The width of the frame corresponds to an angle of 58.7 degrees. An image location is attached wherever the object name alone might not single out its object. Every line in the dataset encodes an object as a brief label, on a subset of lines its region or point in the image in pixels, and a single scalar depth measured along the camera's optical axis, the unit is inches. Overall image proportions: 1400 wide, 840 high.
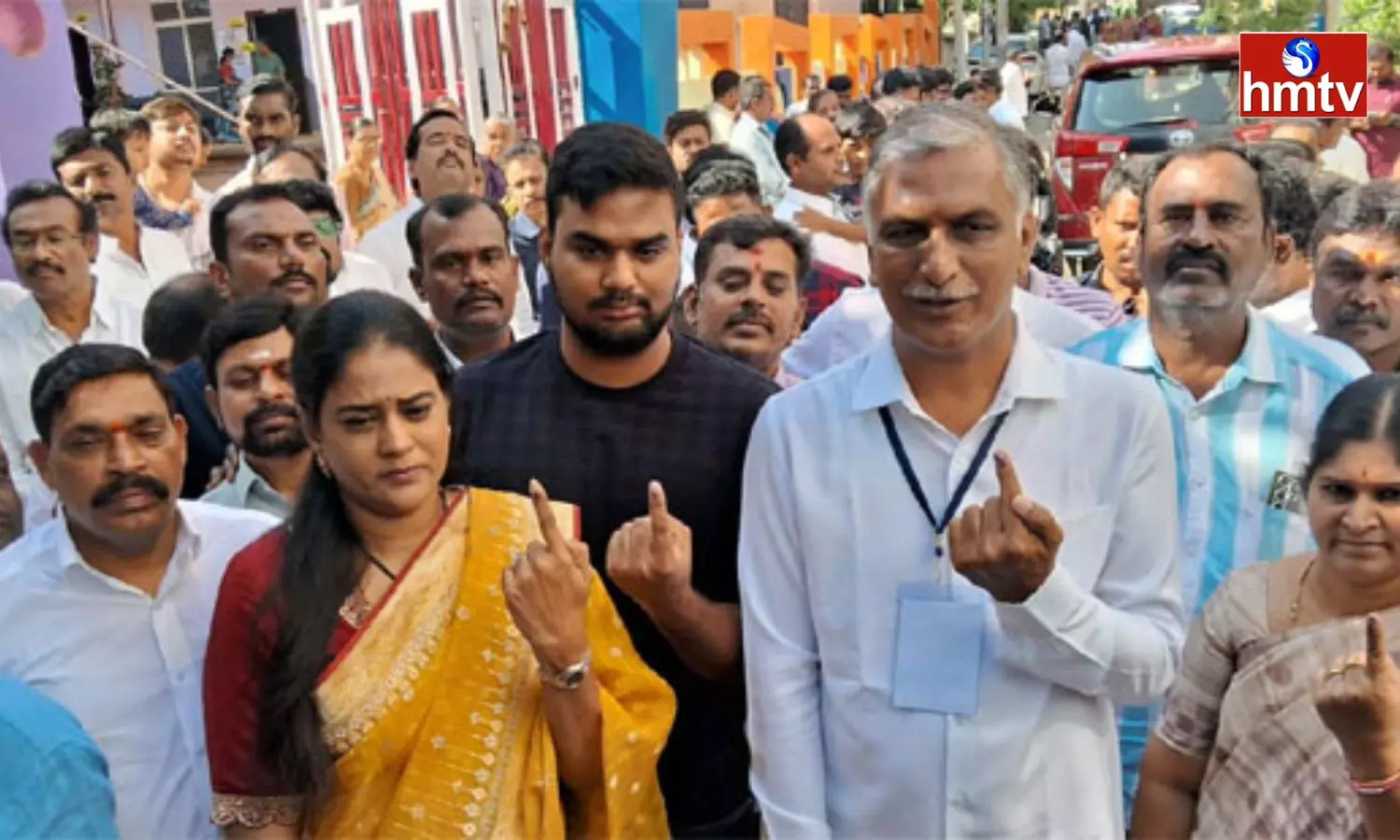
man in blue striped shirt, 88.0
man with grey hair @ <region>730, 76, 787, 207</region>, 309.5
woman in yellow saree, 63.9
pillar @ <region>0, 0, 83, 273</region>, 231.8
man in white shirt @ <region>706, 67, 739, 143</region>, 354.3
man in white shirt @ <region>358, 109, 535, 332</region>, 205.4
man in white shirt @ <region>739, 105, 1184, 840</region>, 62.7
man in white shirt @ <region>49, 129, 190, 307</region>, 189.5
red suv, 322.7
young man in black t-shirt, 75.9
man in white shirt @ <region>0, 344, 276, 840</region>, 79.4
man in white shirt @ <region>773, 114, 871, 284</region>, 204.2
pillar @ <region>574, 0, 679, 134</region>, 391.5
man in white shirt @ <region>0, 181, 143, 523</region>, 149.4
